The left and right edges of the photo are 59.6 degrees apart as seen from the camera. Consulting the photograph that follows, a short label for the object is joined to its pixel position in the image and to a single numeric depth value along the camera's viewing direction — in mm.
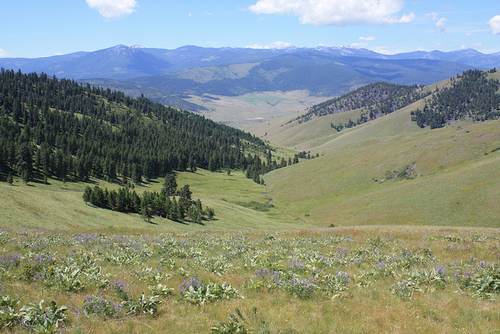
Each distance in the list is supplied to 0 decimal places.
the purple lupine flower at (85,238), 29125
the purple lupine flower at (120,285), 15684
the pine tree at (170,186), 146250
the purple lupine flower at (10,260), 18047
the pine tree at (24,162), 139100
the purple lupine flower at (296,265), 21047
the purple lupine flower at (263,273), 18825
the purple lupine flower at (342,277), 18488
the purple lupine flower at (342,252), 26217
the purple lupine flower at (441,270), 19767
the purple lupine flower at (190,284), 15816
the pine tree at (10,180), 123262
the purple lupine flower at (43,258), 18938
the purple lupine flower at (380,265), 21484
